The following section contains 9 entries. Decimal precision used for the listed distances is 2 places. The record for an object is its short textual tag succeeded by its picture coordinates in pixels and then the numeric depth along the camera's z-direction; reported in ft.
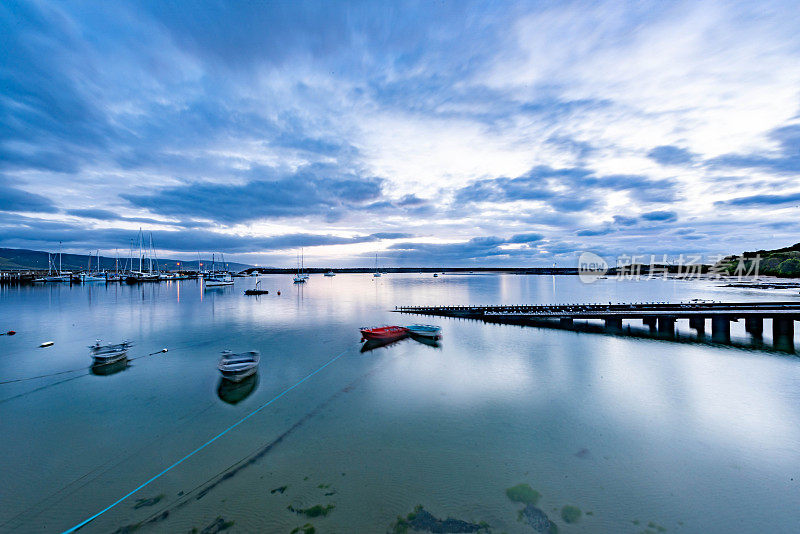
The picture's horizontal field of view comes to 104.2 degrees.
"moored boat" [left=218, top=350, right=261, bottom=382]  55.42
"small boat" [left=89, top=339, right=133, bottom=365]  64.69
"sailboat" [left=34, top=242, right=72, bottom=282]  367.11
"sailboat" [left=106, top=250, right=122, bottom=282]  373.93
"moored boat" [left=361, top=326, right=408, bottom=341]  88.74
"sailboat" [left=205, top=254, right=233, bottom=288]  320.91
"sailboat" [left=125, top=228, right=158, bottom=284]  375.94
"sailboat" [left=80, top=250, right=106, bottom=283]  372.48
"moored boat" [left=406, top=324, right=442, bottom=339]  92.54
